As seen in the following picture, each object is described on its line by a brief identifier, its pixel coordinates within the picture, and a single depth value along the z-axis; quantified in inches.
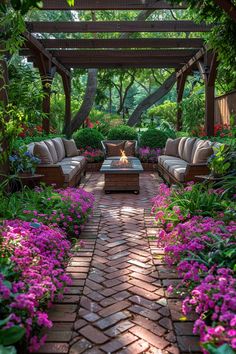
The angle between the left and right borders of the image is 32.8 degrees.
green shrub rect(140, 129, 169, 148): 466.6
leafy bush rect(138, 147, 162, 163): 445.1
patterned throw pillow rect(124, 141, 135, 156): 410.3
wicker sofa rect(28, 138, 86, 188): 245.4
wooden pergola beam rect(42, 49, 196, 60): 392.2
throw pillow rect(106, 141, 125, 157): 409.4
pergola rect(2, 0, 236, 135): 247.9
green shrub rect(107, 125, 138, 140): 466.3
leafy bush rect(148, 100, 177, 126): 665.0
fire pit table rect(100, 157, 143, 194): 285.7
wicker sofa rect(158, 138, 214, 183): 244.8
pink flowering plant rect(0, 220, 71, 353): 83.3
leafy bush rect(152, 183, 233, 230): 167.7
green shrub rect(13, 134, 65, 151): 232.9
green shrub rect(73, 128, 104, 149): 468.4
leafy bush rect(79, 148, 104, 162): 442.9
